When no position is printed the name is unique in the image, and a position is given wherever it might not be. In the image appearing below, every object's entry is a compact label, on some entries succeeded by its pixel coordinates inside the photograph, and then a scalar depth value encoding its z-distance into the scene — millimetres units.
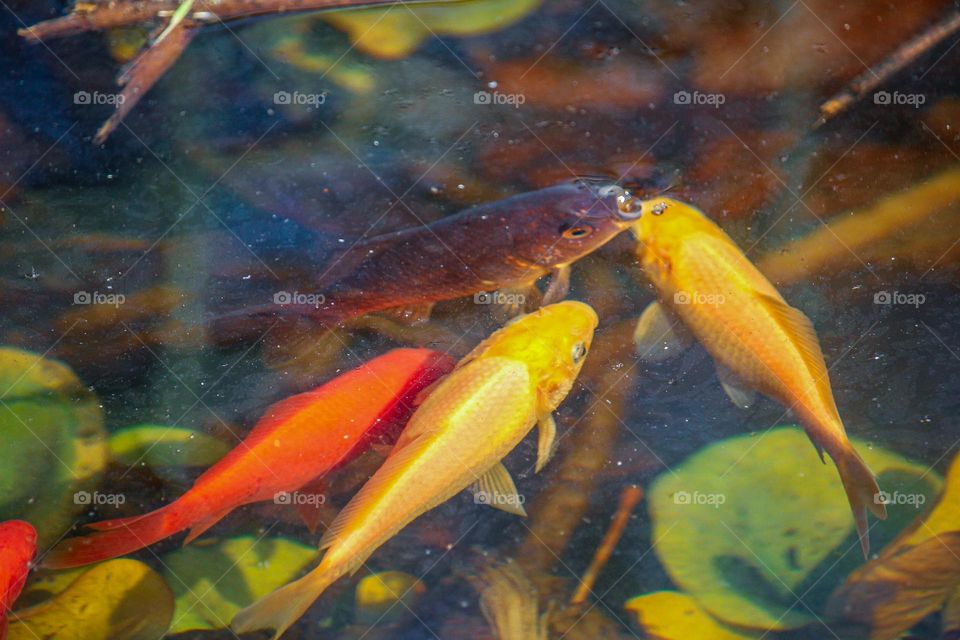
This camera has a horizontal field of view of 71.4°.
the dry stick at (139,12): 3492
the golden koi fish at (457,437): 2826
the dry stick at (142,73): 3498
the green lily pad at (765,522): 3482
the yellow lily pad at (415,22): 3473
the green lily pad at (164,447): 3516
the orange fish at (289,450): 3039
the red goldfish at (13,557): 3273
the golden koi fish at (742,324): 2920
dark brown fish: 3279
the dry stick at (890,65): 3377
